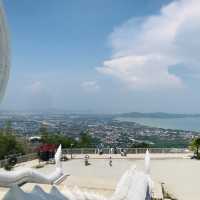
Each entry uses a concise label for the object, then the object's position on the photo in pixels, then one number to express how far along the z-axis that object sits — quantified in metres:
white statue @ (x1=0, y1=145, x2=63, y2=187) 8.71
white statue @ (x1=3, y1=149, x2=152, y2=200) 5.43
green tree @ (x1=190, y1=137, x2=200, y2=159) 18.26
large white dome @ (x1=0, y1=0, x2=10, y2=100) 4.95
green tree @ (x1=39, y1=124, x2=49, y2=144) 23.39
